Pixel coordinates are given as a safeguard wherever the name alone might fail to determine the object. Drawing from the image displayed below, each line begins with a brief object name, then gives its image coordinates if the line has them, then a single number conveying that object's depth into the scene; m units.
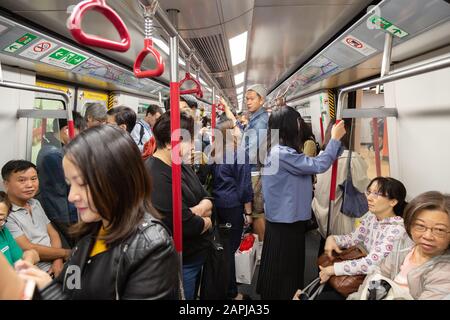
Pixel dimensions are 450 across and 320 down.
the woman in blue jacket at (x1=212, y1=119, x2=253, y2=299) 2.70
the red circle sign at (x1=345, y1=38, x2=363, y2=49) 2.86
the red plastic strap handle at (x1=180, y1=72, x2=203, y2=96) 2.28
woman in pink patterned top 1.90
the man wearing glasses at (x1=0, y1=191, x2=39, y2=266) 1.86
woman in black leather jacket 0.94
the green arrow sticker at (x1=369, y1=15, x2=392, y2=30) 2.14
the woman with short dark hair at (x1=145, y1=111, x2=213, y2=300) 1.67
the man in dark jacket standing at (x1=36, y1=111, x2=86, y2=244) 2.65
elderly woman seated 1.45
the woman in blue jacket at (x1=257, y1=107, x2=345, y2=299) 2.26
